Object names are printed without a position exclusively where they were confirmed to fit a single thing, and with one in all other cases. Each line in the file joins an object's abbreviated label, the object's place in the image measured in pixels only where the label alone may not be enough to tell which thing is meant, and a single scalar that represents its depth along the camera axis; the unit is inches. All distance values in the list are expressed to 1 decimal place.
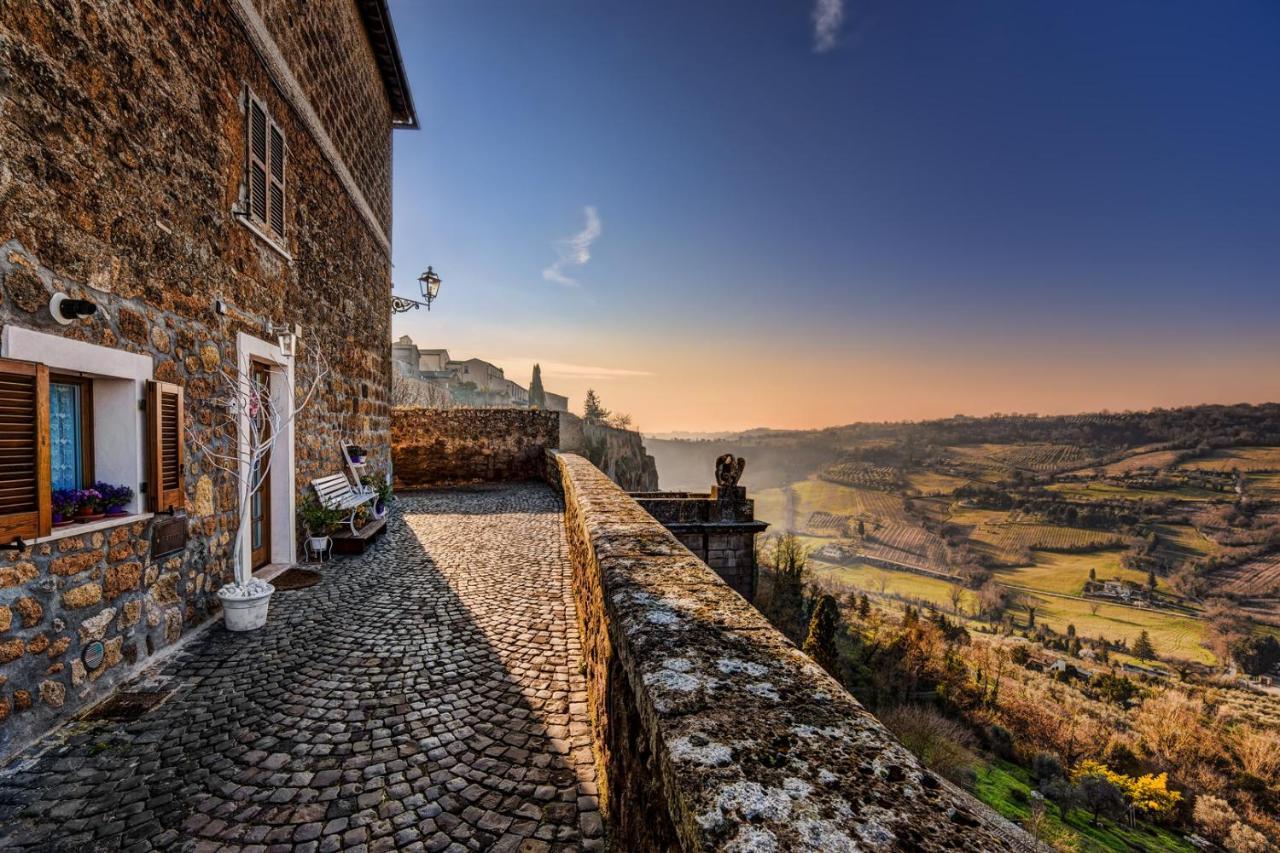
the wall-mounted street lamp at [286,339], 208.1
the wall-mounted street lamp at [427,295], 410.0
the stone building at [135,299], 99.9
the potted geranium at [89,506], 115.3
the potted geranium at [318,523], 225.0
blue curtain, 117.2
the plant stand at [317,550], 225.1
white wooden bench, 243.6
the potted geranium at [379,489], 303.3
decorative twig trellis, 154.9
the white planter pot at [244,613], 151.4
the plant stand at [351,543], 238.2
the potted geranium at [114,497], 121.5
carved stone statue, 523.5
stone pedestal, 514.0
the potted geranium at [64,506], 111.3
